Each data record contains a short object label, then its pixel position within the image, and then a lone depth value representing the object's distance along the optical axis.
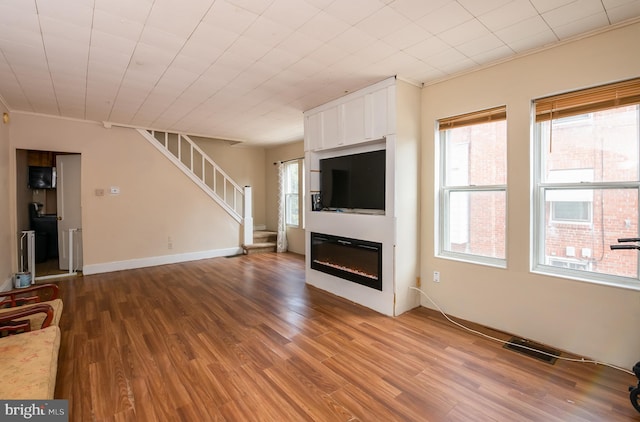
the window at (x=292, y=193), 7.15
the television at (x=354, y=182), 3.62
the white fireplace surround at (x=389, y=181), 3.35
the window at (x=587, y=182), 2.39
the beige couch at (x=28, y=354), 1.55
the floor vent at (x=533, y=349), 2.52
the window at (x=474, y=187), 3.09
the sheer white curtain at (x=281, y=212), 7.20
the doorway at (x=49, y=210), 5.25
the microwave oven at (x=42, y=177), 5.86
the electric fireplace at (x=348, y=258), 3.56
